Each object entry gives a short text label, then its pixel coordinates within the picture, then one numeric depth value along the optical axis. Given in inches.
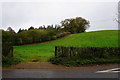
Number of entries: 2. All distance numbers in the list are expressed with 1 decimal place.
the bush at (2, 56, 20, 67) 311.5
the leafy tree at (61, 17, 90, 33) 2012.6
